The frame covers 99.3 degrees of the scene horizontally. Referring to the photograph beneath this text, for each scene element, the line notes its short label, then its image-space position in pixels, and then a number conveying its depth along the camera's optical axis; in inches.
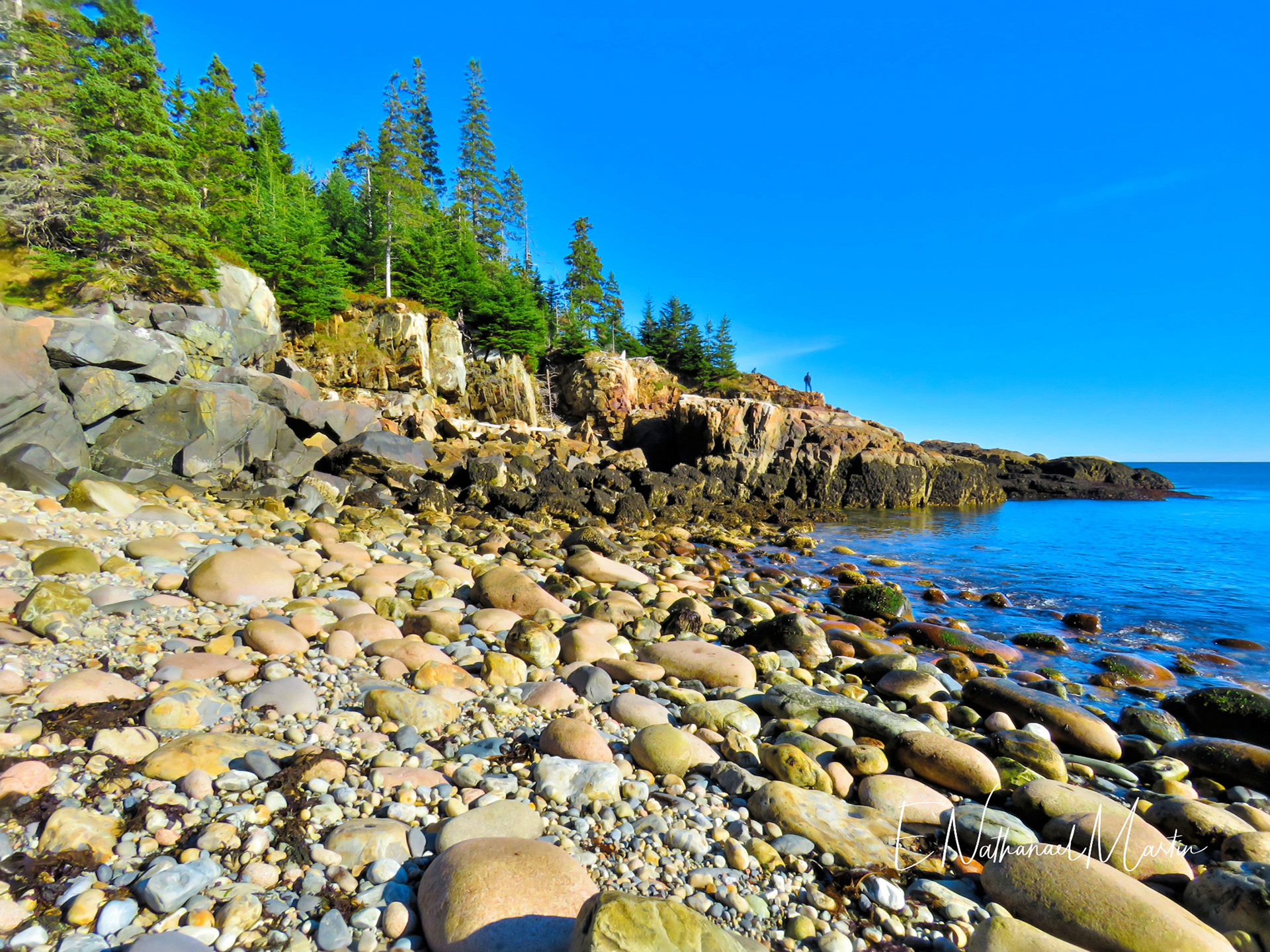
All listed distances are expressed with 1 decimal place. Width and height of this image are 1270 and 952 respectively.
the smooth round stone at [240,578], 212.4
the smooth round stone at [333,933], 76.2
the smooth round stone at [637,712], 161.8
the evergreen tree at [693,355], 1839.3
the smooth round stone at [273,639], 173.8
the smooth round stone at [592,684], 179.3
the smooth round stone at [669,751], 134.9
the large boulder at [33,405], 377.1
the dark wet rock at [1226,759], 172.2
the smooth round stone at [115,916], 72.8
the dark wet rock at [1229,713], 211.0
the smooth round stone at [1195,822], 130.3
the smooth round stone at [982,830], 117.7
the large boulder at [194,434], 476.4
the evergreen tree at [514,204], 1819.6
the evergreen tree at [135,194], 644.7
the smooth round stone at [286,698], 139.6
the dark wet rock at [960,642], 292.7
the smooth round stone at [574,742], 133.7
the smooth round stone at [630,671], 200.1
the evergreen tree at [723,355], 1844.2
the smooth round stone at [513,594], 262.8
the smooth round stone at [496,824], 98.6
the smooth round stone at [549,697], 164.7
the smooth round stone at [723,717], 164.6
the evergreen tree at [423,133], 1634.6
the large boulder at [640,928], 65.4
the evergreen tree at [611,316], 1776.6
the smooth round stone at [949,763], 141.2
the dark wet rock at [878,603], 350.0
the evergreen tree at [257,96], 1755.7
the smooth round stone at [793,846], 105.9
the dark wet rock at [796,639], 259.0
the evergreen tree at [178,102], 943.0
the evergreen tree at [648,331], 1940.2
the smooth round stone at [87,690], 122.4
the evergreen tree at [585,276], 1710.1
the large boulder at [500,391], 1296.8
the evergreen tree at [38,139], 623.2
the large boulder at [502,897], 76.3
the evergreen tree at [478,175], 1681.8
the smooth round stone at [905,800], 125.4
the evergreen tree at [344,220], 1293.1
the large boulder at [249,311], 747.4
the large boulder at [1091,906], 87.0
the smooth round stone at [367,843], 91.8
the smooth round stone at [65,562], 204.5
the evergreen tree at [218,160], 913.5
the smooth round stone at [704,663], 209.5
